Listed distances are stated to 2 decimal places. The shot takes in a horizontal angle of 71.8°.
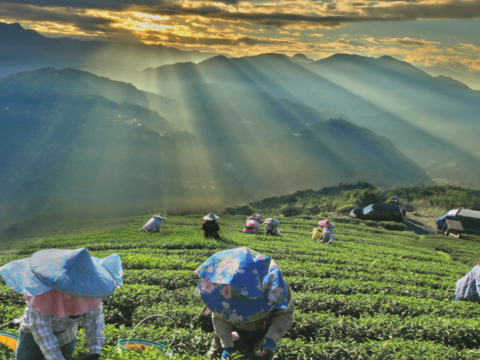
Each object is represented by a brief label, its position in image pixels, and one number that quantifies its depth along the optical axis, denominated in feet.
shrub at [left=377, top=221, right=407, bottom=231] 118.62
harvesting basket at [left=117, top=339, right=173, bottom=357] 14.42
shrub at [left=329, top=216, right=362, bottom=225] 123.75
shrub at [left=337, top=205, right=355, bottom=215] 147.72
